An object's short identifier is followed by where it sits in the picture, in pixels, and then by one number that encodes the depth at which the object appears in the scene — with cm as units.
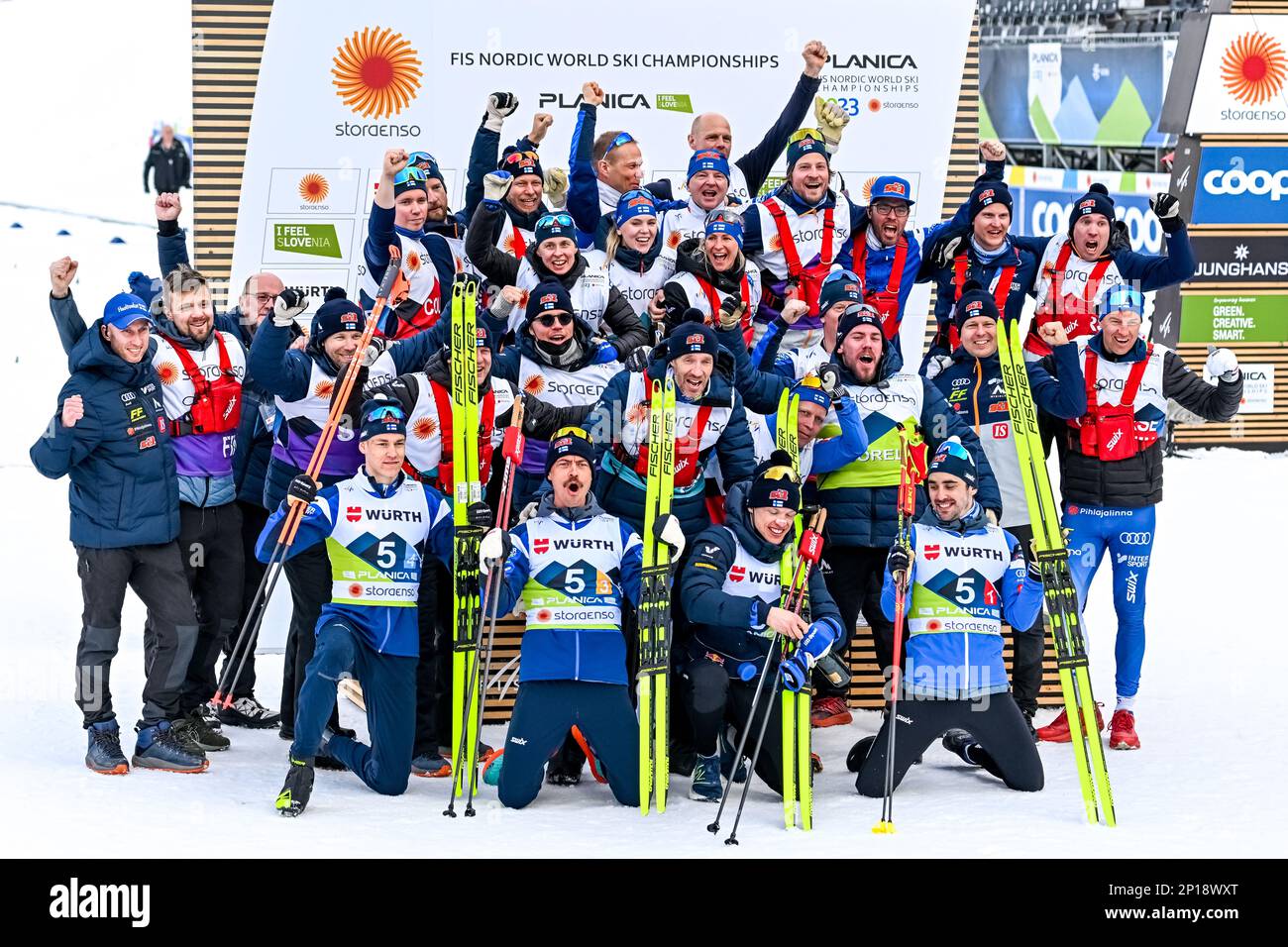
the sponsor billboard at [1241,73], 1334
